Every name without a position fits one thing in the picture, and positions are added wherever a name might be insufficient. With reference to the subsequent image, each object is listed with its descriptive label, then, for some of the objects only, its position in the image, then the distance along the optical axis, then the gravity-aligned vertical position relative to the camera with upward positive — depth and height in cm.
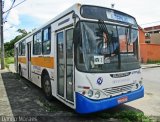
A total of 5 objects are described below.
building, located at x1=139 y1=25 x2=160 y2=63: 1702 +77
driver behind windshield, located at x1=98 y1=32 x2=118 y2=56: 337 +33
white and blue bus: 325 -2
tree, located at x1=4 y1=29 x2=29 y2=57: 3918 +463
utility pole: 1384 +282
